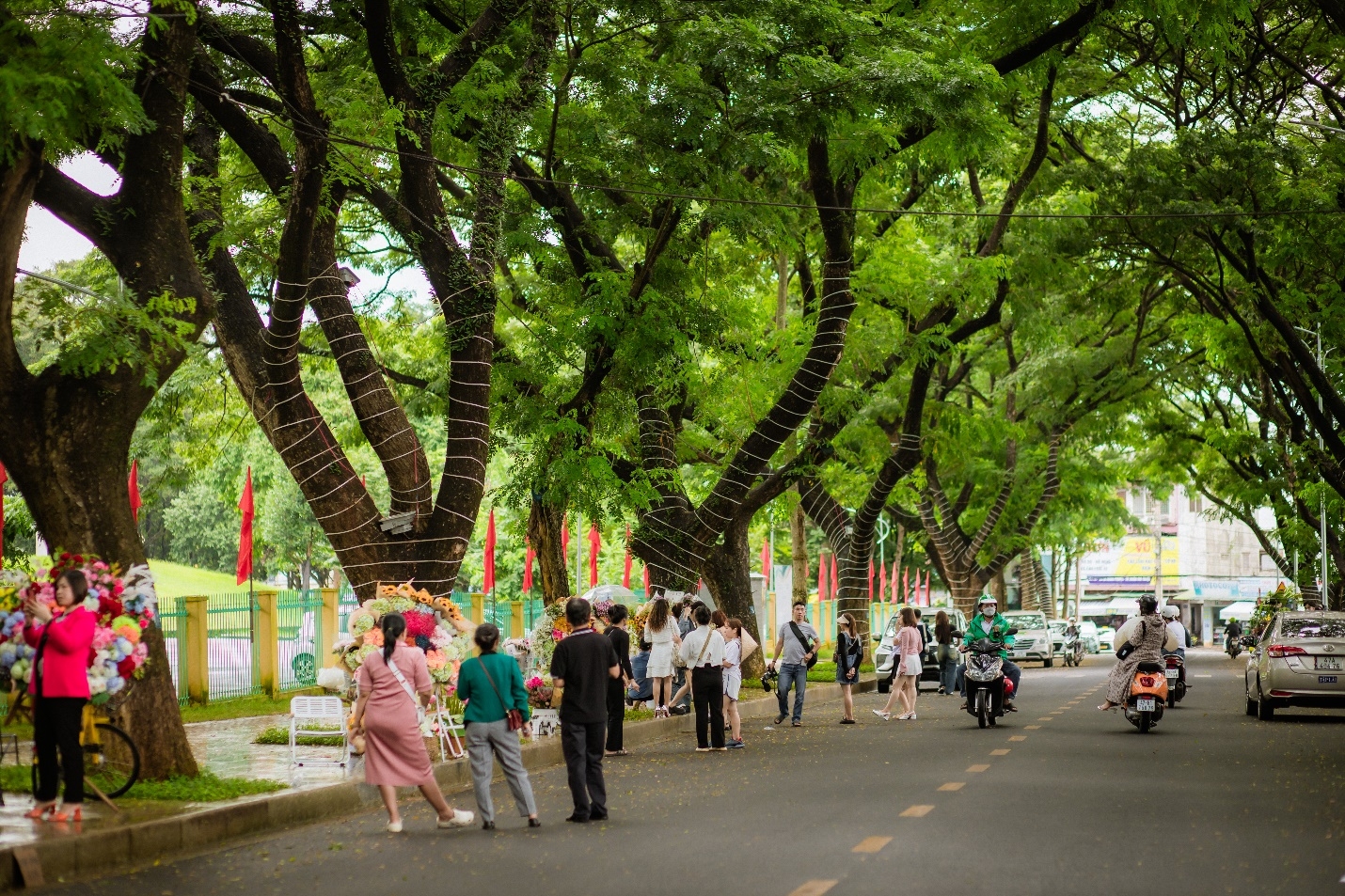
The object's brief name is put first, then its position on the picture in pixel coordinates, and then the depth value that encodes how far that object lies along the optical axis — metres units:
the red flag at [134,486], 25.56
